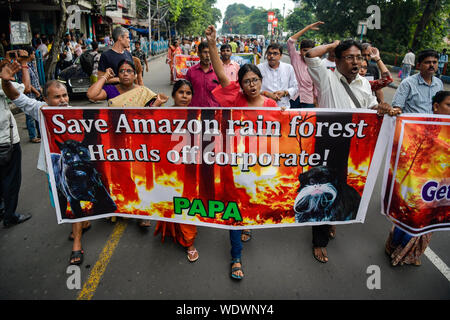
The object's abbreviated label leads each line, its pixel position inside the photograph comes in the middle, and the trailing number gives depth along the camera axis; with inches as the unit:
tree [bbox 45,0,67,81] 347.3
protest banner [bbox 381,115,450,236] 97.1
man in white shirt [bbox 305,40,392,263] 104.0
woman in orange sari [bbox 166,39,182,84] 464.1
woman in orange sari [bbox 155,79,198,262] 121.3
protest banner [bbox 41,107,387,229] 101.8
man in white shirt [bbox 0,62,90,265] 112.0
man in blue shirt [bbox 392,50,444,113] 140.8
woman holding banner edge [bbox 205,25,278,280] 109.9
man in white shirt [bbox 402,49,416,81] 613.6
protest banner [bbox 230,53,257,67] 378.2
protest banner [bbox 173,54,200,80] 393.1
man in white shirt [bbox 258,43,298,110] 184.0
